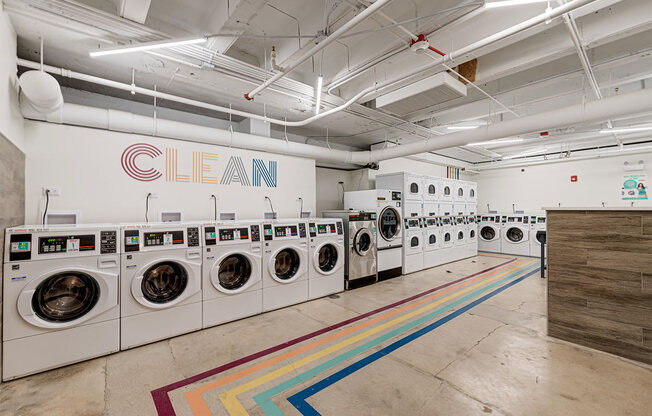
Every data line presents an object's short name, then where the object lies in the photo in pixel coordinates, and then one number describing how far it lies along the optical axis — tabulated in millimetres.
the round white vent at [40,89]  2334
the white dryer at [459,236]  7012
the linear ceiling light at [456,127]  5712
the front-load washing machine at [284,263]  3580
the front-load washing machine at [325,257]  4074
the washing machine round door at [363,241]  4703
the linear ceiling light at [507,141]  5656
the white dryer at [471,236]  7472
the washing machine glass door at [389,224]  5250
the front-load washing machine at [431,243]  6113
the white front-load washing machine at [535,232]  7327
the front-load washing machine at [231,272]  3109
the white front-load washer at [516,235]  7547
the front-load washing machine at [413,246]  5668
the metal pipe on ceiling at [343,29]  1816
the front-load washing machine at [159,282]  2643
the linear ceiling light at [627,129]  4941
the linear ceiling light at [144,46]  2158
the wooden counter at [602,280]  2346
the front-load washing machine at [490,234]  8070
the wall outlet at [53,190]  2943
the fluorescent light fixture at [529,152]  7604
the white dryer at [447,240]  6582
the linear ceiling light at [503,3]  1798
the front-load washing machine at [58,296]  2154
